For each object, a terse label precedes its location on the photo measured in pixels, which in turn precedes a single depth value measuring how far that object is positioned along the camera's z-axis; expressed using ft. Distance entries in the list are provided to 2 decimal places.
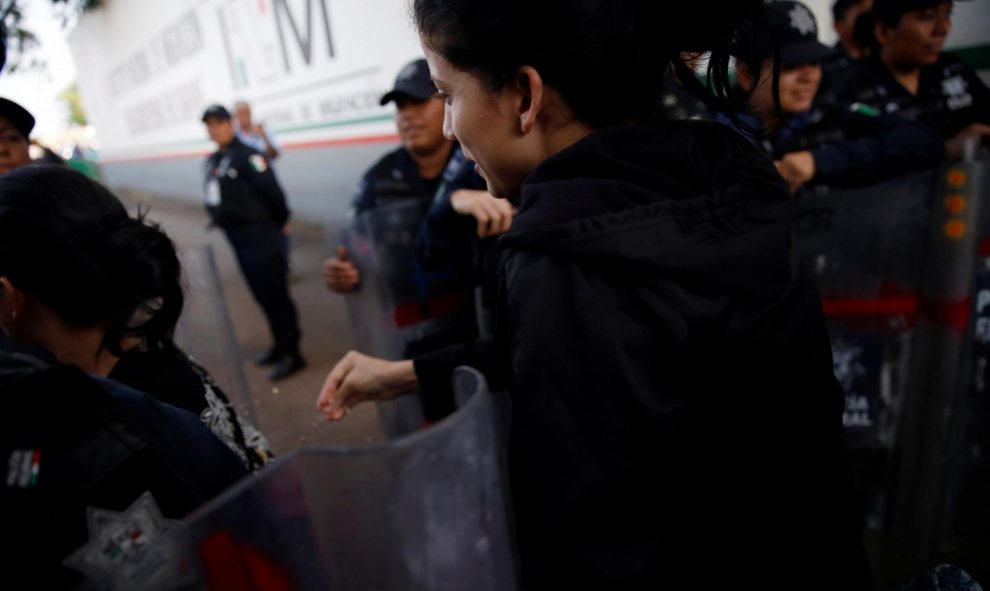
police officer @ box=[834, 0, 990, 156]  7.05
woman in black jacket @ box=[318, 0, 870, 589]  2.18
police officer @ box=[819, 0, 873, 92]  8.38
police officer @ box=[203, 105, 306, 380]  12.80
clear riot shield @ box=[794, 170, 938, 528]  5.73
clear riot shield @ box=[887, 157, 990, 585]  5.56
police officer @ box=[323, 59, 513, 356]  5.59
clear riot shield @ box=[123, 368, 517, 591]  1.44
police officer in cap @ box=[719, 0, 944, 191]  5.86
